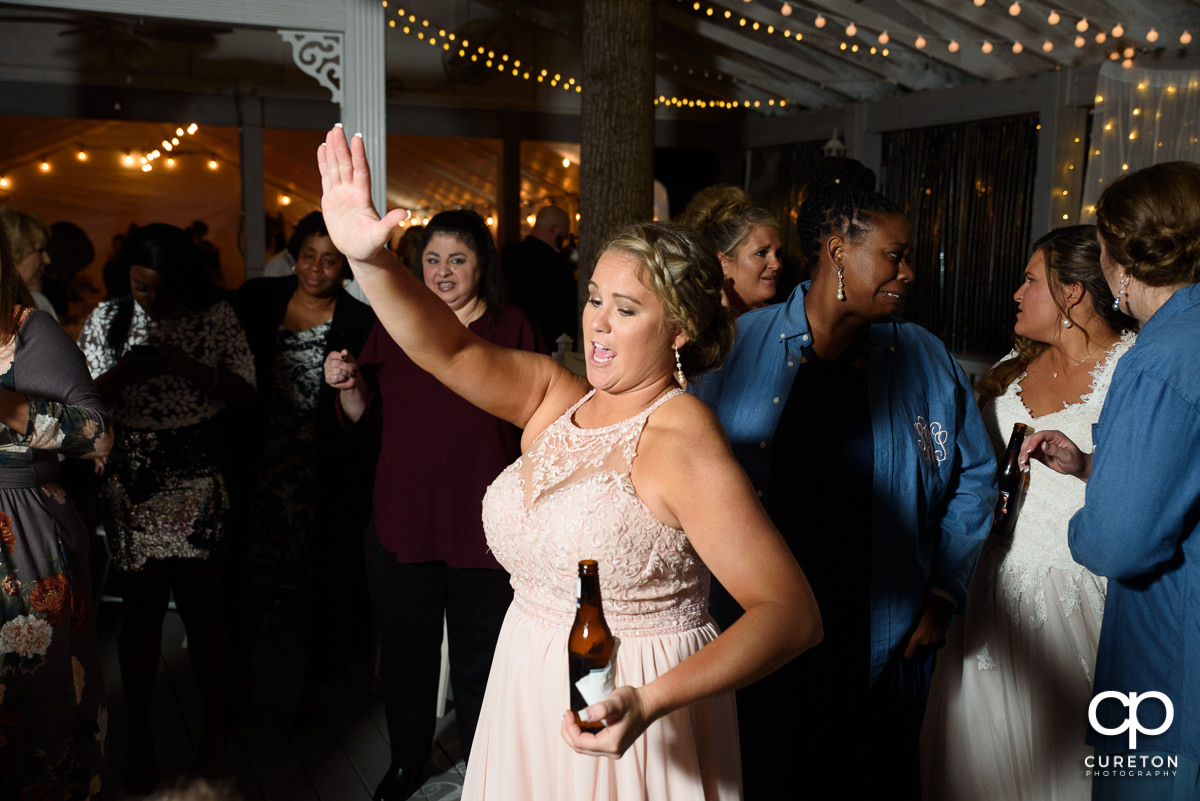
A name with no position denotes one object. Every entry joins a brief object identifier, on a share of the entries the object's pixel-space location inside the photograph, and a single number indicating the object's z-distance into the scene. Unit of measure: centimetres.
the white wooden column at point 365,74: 421
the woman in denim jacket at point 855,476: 204
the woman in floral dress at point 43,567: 219
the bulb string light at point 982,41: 541
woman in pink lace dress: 143
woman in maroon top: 269
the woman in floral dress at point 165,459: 282
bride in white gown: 236
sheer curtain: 516
